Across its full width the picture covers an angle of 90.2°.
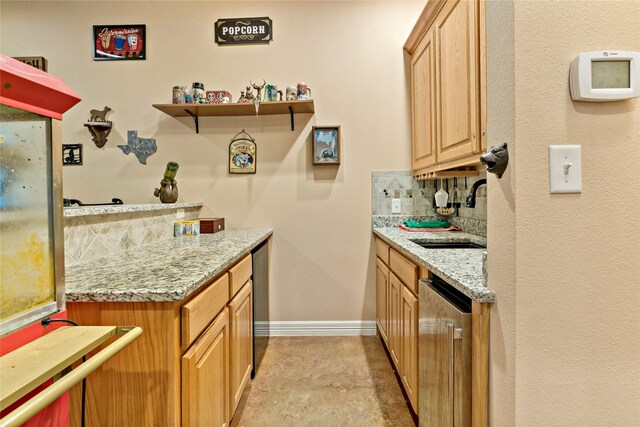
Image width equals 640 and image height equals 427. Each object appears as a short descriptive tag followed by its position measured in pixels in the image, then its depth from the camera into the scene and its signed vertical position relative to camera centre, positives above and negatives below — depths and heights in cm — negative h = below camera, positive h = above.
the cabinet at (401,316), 152 -63
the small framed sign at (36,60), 264 +124
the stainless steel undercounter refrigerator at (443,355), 98 -51
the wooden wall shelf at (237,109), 241 +78
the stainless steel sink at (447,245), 191 -24
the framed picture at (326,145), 262 +51
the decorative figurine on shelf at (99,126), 262 +68
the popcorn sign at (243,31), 266 +147
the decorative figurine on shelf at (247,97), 249 +87
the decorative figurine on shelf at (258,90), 249 +92
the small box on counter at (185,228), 222 -14
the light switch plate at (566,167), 78 +9
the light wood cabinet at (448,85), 151 +70
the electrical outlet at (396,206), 266 +0
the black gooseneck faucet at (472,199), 132 +3
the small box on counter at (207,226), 232 -13
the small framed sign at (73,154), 269 +47
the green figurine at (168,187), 241 +16
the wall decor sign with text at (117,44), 267 +139
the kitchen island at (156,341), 93 -41
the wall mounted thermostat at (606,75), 74 +30
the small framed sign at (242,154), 267 +45
